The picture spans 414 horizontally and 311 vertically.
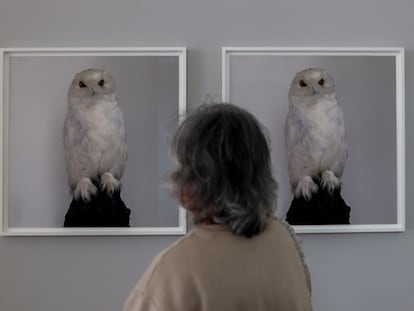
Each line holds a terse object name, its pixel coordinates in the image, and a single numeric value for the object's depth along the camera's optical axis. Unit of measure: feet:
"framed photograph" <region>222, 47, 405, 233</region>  6.11
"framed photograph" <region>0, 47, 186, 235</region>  6.07
